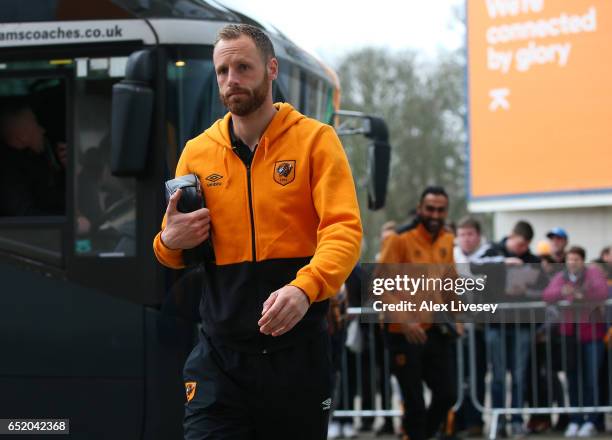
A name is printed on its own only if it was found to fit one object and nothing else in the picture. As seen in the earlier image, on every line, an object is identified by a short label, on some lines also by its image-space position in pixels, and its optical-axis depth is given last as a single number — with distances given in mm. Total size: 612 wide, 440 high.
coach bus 6375
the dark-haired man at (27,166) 6609
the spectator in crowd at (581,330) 10977
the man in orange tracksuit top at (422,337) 8766
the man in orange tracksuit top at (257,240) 4250
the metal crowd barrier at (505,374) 11147
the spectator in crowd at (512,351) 11094
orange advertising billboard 20844
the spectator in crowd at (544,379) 11344
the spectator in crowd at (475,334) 11203
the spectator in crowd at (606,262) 11491
